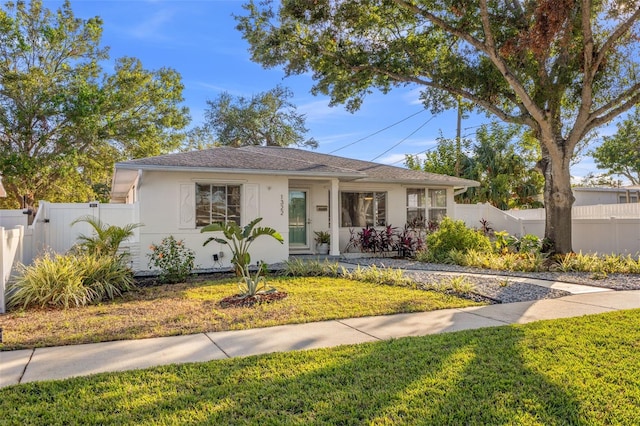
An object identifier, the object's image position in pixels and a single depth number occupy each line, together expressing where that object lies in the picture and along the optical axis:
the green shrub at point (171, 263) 9.15
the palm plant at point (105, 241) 8.80
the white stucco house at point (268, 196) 10.88
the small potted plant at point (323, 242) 14.02
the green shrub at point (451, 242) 12.46
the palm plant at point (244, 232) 7.24
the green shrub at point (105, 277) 7.48
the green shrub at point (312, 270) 9.85
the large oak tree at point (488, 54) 10.62
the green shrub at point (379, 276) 8.52
